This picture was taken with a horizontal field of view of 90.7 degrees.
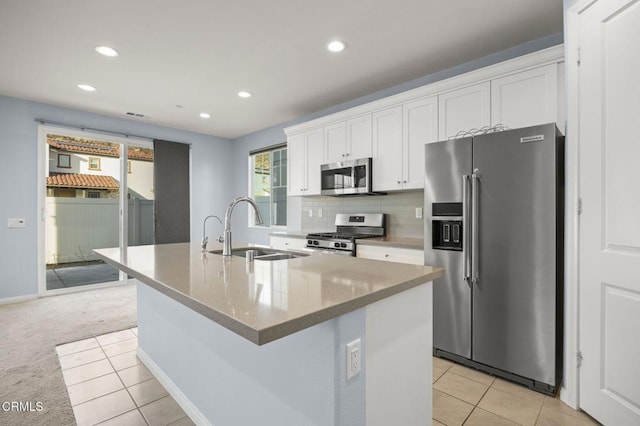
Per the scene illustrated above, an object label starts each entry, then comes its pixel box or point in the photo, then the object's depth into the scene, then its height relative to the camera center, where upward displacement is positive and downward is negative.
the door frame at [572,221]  1.92 -0.05
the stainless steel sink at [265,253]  2.13 -0.28
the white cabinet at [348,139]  3.60 +0.88
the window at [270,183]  5.40 +0.54
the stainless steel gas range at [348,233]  3.43 -0.25
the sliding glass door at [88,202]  4.46 +0.16
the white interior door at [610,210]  1.62 +0.02
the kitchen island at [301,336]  0.97 -0.47
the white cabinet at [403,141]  3.06 +0.73
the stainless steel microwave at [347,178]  3.53 +0.42
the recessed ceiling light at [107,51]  2.80 +1.46
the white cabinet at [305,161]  4.16 +0.71
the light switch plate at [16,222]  4.08 -0.12
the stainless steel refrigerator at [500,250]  2.06 -0.27
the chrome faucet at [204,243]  2.31 -0.23
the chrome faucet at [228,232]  1.98 -0.12
